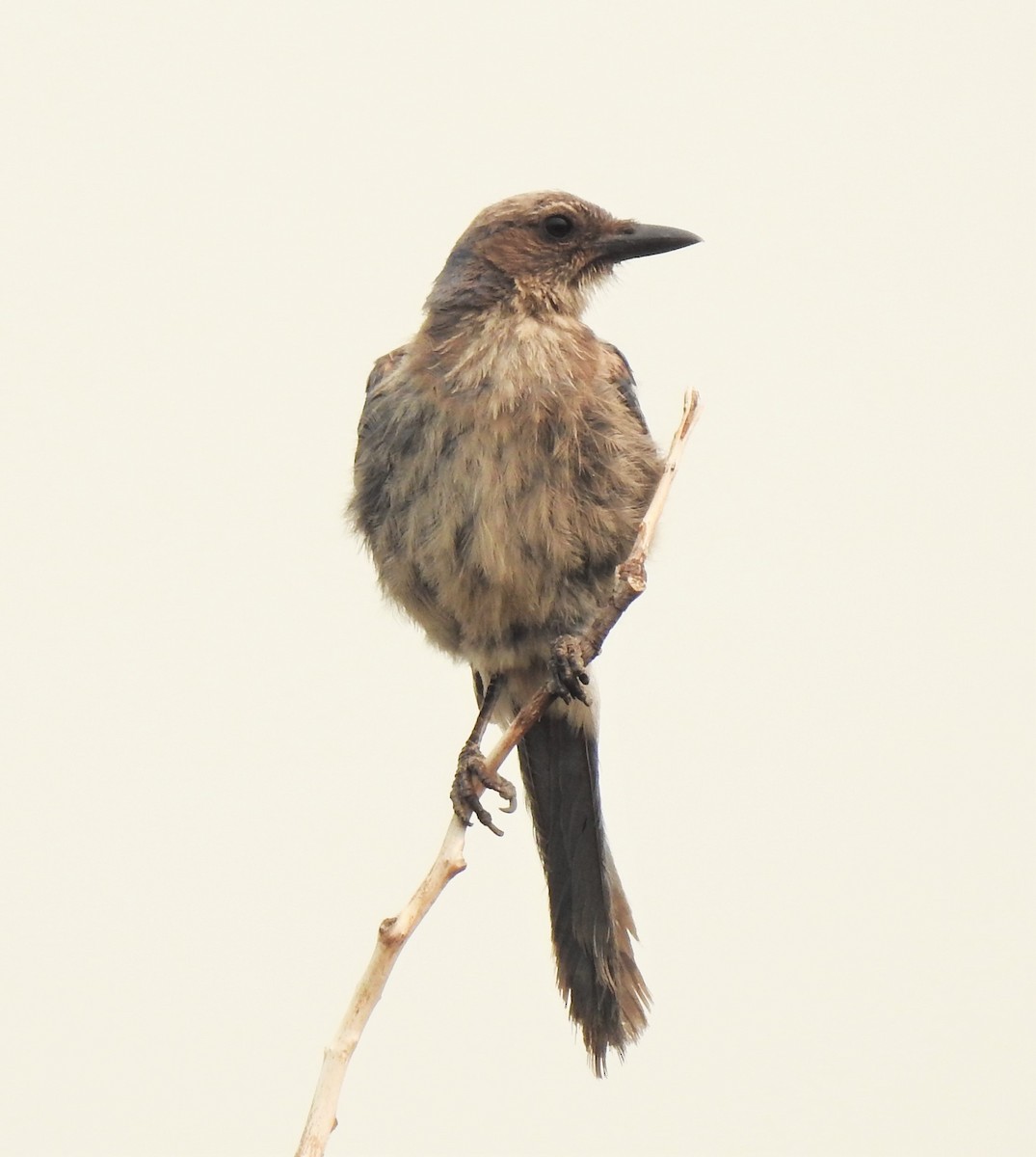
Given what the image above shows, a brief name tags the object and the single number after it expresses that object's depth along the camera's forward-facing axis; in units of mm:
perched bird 8586
